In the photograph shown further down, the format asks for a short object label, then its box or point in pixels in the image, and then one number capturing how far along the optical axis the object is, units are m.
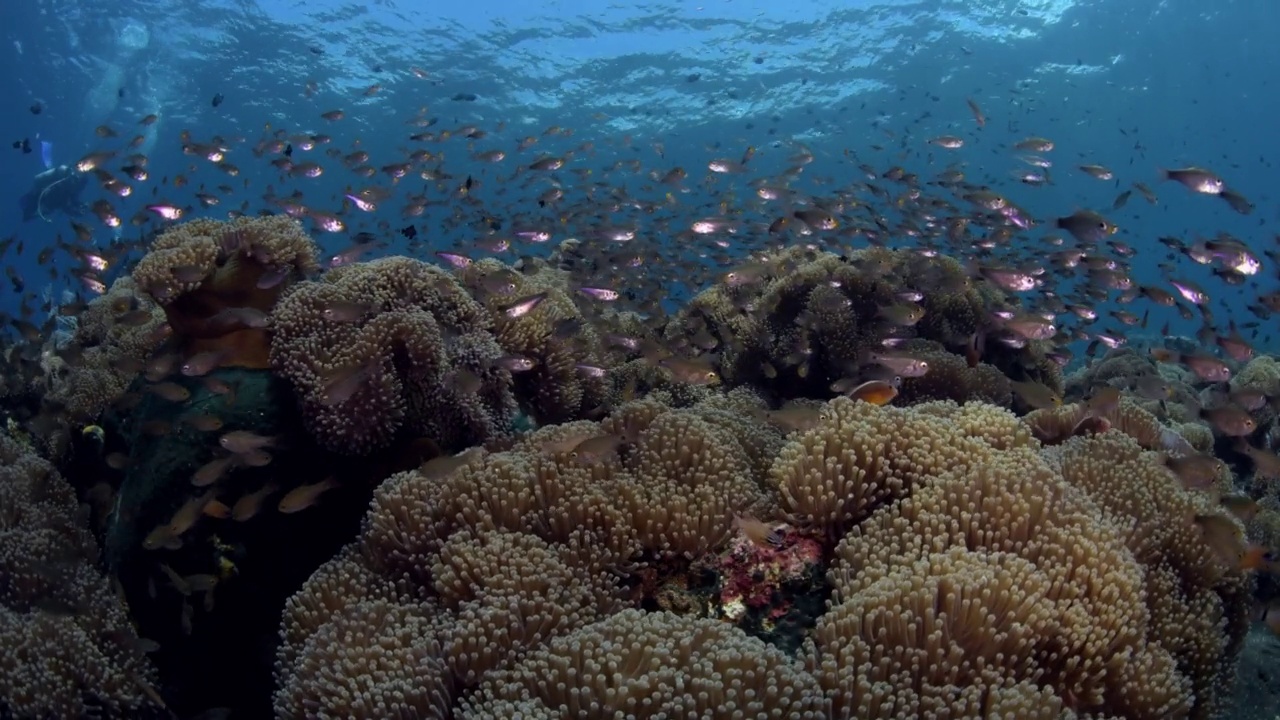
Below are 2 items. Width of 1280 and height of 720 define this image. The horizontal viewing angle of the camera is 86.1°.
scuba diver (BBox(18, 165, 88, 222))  26.75
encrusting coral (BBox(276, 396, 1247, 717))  2.59
